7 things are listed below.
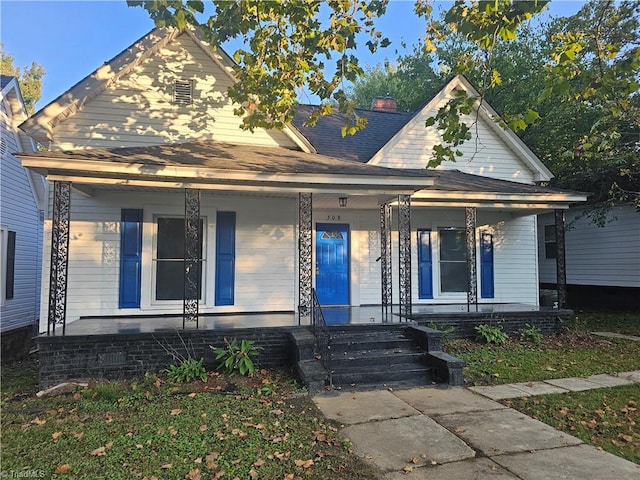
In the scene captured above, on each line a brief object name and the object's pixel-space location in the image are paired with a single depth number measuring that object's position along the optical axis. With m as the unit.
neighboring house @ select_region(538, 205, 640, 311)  13.12
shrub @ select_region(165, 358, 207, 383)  6.38
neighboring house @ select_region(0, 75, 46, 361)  9.97
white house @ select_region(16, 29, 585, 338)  7.56
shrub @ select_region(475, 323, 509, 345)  8.55
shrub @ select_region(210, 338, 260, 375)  6.55
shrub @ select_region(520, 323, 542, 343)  8.92
